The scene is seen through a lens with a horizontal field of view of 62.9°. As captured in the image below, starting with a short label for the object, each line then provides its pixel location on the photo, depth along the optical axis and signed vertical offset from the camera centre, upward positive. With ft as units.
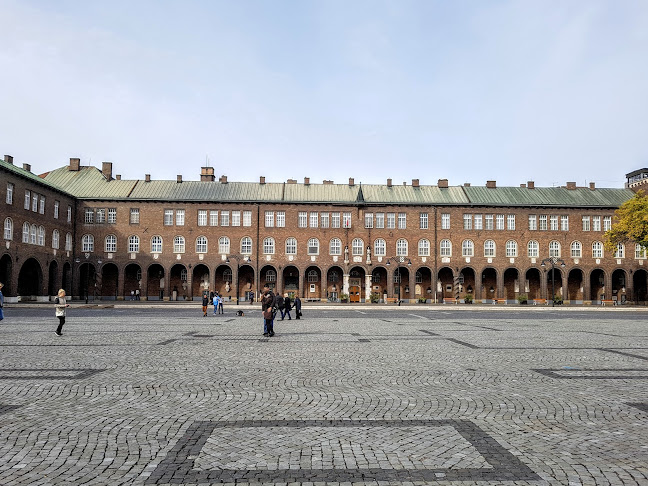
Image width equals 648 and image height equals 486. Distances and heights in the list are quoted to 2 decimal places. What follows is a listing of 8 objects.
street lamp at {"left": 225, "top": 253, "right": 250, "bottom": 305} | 195.02 +9.92
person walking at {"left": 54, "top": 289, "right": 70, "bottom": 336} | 53.91 -2.71
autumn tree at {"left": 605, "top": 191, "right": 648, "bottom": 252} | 171.83 +20.33
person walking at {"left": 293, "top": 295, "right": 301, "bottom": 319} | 91.82 -4.01
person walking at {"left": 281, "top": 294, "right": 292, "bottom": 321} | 91.76 -3.50
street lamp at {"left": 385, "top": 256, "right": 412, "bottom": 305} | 200.83 +9.62
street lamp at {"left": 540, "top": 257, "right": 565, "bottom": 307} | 199.27 +9.61
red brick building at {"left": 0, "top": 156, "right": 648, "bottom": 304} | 198.80 +16.11
